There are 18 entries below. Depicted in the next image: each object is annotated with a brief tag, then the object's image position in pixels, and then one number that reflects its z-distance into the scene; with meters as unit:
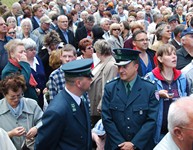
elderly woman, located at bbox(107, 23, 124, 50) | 8.27
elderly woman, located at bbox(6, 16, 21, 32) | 9.10
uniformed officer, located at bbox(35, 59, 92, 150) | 3.54
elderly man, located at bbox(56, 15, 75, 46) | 9.31
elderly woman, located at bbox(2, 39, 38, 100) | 5.11
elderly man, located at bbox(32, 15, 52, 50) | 8.89
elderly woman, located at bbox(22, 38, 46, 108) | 6.14
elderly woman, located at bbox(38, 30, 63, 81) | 6.95
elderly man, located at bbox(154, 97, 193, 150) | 2.69
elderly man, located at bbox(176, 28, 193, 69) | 5.78
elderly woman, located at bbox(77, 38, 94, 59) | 6.35
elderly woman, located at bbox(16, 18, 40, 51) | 8.55
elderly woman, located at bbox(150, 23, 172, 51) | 7.01
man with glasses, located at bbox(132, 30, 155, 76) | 5.69
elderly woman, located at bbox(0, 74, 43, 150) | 4.17
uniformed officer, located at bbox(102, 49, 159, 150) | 4.16
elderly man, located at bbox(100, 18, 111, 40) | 9.77
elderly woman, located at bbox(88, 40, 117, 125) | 5.38
